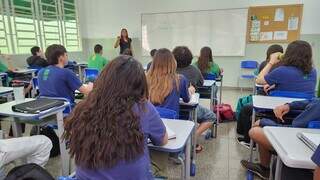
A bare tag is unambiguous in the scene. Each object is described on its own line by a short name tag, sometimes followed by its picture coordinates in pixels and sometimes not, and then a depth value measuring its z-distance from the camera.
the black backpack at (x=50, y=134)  2.64
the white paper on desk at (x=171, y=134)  1.43
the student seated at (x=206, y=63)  3.75
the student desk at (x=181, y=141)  1.32
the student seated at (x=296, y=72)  2.40
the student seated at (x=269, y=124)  1.58
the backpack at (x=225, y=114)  3.89
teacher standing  6.96
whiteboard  6.22
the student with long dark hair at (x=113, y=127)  0.98
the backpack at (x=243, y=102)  3.32
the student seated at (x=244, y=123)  3.06
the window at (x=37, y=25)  5.38
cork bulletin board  5.78
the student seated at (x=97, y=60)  5.49
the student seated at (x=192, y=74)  2.68
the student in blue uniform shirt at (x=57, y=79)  2.54
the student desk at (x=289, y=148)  1.09
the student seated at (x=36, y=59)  5.19
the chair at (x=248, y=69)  6.18
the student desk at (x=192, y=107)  2.30
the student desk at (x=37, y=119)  1.87
